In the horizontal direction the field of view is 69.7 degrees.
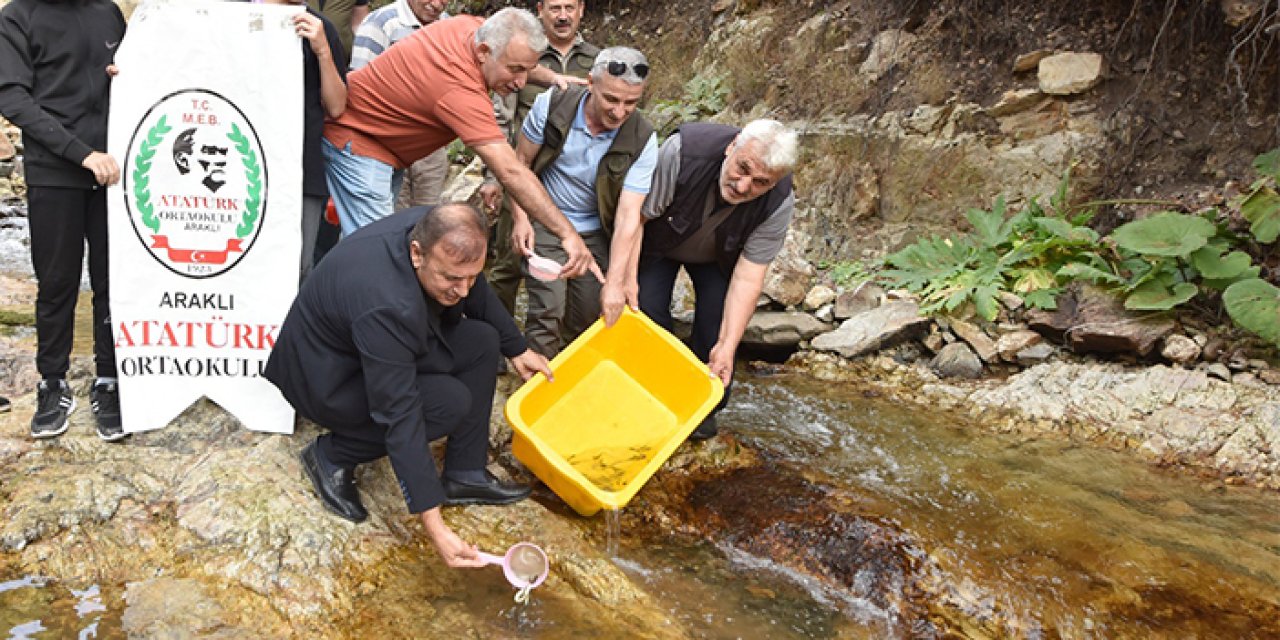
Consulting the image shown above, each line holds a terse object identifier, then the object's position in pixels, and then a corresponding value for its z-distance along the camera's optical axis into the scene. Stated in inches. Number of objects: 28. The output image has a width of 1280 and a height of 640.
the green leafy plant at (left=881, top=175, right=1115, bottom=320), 202.5
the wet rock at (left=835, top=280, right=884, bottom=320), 222.8
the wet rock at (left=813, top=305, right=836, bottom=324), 224.1
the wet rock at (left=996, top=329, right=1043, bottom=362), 194.9
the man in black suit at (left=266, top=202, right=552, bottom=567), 100.4
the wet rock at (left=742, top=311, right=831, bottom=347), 214.8
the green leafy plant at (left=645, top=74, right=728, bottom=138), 310.0
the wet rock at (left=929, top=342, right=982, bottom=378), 195.0
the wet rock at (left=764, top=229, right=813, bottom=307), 223.9
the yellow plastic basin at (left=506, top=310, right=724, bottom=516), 139.2
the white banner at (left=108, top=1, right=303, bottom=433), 121.3
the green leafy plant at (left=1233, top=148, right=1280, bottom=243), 179.3
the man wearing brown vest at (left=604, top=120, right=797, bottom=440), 127.7
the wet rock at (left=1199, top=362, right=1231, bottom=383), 174.2
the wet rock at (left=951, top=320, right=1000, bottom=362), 195.9
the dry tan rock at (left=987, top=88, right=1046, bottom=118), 241.0
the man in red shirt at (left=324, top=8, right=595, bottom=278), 123.8
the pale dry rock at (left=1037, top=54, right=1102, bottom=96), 234.1
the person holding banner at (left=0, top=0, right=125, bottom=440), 112.7
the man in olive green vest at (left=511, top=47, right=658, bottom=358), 129.7
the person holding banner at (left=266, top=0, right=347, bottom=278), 125.9
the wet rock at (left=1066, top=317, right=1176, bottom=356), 182.5
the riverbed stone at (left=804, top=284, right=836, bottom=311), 227.8
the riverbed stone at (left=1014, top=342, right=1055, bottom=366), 191.5
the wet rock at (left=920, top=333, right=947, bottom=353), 203.9
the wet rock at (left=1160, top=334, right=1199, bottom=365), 179.0
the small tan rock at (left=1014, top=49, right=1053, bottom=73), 244.7
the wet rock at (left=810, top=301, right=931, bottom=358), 206.2
